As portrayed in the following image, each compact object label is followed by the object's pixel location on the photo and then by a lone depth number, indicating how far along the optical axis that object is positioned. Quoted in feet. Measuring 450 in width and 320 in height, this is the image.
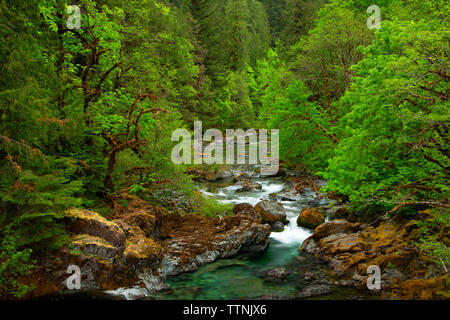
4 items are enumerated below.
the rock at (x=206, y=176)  74.64
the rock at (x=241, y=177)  74.89
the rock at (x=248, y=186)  67.17
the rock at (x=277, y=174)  80.59
